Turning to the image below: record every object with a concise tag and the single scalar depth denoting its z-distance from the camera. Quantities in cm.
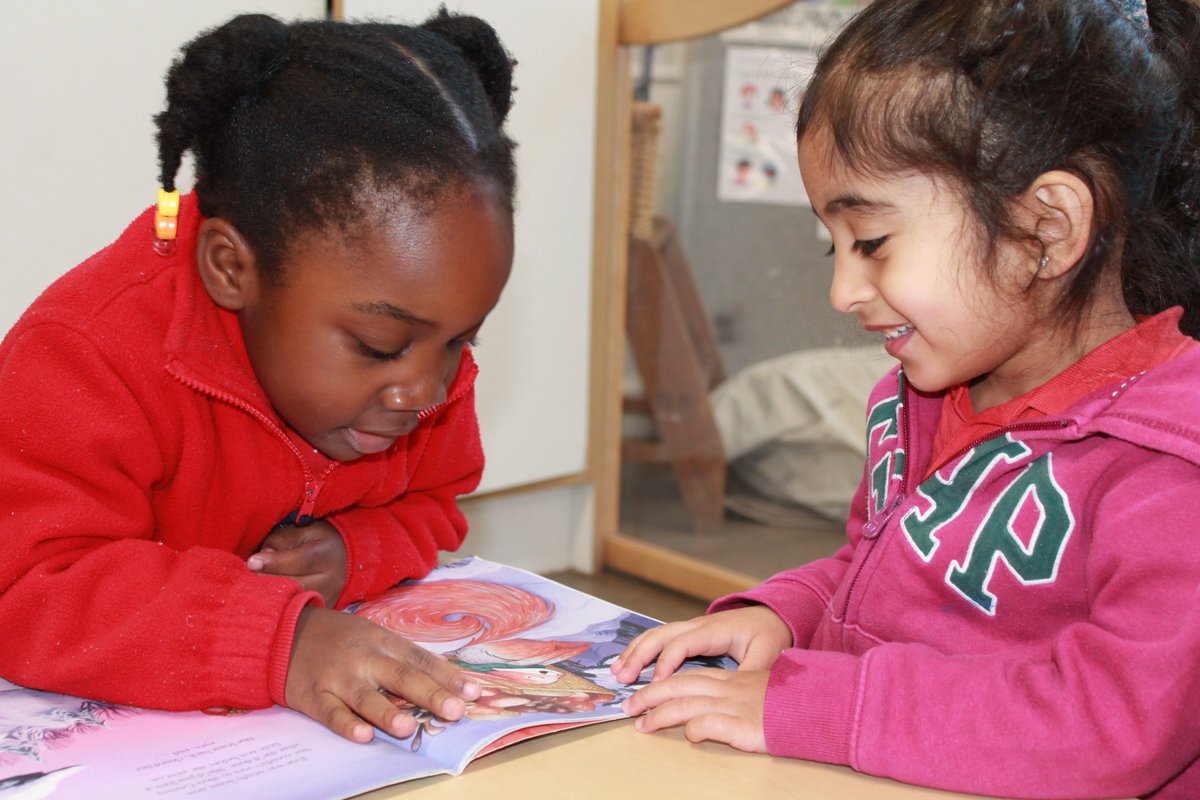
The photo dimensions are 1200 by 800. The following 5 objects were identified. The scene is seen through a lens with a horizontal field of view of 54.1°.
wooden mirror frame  187
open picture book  52
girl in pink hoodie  54
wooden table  52
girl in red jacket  62
